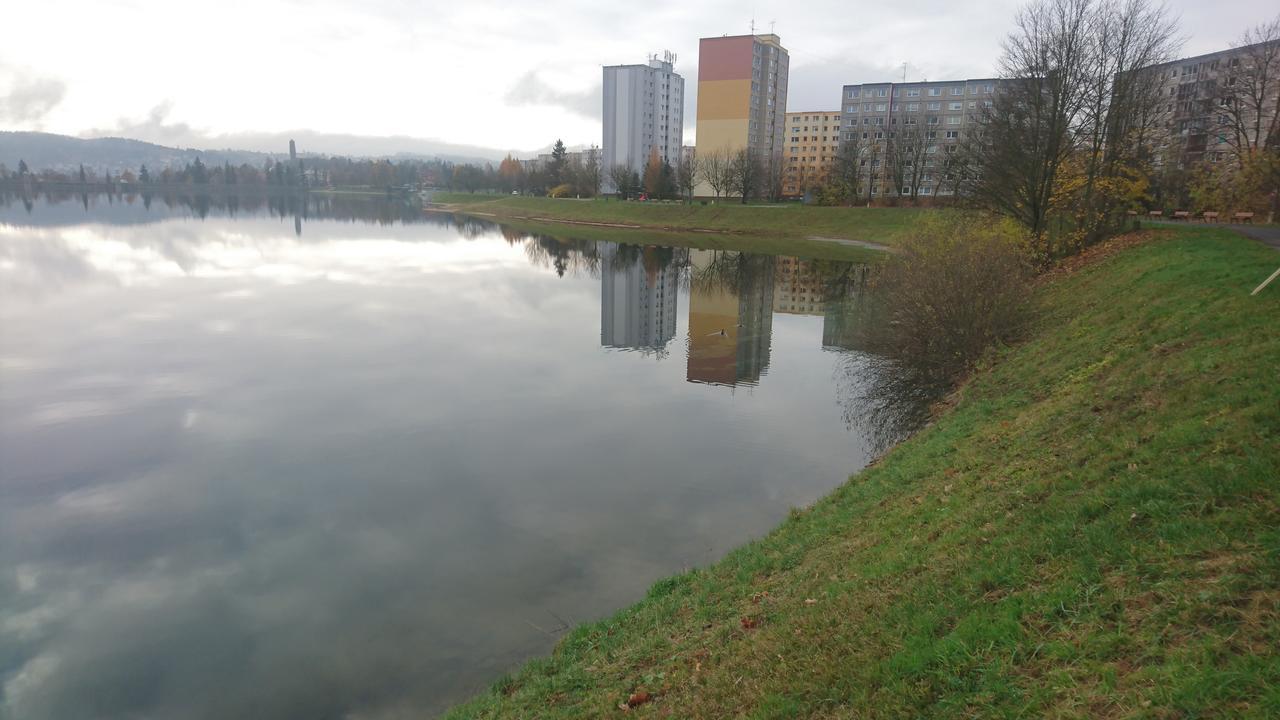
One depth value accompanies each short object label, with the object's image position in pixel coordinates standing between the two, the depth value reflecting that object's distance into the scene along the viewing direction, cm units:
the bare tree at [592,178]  12756
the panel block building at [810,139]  14562
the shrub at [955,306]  2102
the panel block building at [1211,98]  4569
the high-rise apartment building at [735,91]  11806
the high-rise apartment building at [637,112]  14262
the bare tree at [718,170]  10400
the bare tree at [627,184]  11544
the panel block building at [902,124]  9888
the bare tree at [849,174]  8944
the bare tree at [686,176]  10975
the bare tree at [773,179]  10856
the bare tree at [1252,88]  4225
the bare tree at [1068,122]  3272
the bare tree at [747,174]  9925
